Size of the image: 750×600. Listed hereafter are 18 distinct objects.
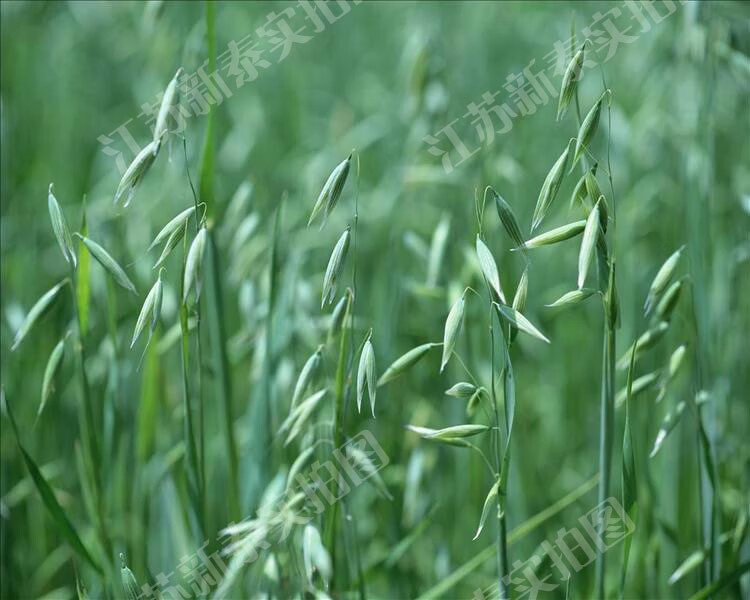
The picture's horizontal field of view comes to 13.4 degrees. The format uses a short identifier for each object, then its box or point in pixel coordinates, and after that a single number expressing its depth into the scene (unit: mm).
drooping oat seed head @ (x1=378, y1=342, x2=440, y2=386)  980
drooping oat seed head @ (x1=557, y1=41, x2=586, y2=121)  959
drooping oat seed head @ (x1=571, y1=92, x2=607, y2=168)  955
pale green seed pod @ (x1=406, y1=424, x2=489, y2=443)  961
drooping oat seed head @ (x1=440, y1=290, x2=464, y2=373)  953
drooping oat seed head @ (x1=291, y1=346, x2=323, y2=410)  986
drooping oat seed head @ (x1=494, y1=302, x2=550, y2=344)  945
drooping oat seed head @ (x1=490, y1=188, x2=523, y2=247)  963
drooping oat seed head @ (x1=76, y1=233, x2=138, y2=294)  975
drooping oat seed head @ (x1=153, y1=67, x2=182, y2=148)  989
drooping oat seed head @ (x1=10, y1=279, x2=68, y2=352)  1018
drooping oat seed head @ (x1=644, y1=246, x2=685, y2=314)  999
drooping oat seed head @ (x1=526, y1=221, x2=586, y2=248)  958
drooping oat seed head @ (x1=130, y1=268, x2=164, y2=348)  961
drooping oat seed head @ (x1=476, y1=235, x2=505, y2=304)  952
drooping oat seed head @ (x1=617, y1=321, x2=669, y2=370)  1024
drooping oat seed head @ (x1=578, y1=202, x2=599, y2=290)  946
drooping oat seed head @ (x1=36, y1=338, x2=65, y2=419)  1009
